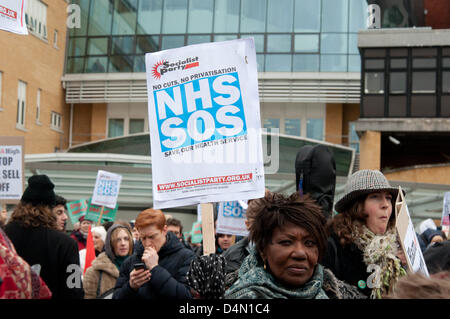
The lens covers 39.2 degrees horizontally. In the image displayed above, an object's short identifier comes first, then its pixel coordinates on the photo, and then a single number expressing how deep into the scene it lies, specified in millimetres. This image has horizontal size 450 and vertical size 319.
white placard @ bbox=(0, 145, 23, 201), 6539
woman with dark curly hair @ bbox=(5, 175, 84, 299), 4566
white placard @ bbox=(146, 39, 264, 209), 3988
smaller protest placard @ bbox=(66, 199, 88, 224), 12071
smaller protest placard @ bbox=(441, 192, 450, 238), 8984
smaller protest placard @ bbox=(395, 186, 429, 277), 3318
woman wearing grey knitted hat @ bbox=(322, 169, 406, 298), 3641
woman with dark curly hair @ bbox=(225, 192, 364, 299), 2906
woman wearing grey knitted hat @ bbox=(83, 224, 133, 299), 6109
